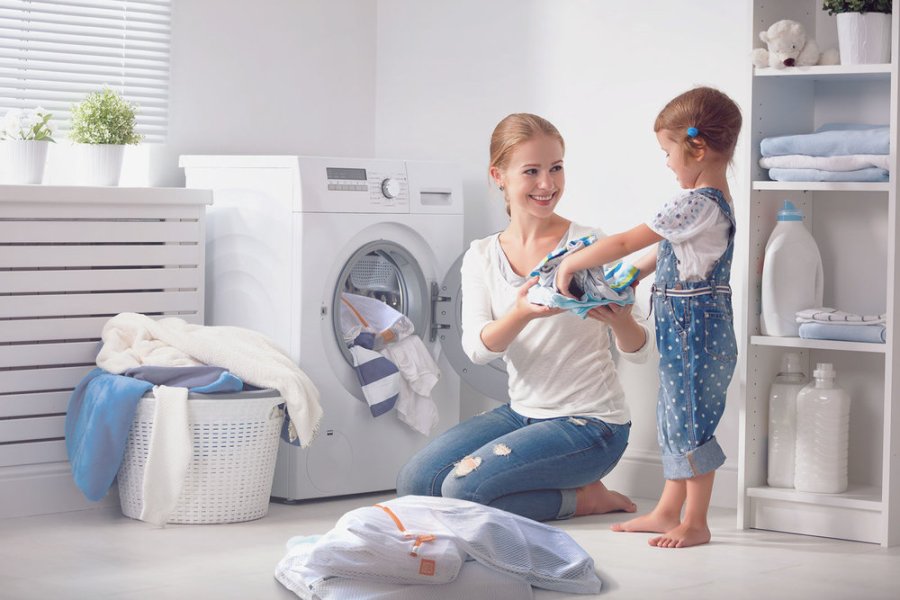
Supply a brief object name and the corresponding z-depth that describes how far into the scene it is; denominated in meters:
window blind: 3.64
